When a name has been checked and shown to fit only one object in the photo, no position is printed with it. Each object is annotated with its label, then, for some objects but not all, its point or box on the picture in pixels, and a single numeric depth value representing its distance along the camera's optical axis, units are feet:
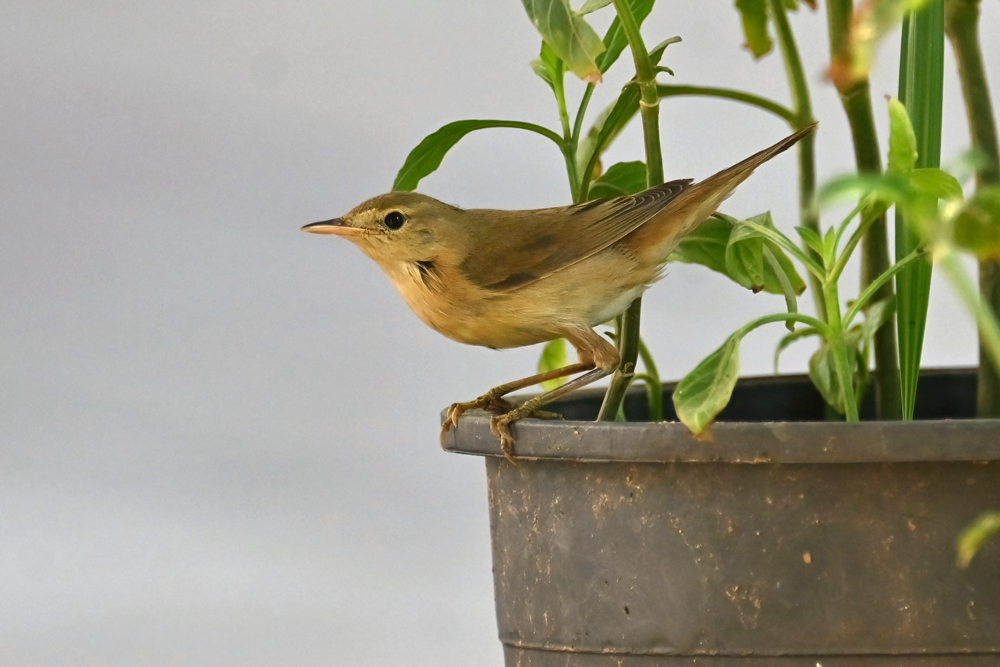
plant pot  13.56
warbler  13.78
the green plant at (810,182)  13.64
